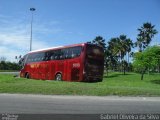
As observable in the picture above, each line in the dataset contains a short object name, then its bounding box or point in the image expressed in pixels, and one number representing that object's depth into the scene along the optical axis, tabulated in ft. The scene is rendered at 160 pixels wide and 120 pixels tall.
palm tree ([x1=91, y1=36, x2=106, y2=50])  136.72
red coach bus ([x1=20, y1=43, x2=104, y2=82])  47.86
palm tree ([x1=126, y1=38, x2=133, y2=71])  138.54
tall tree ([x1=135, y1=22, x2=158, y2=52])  128.88
